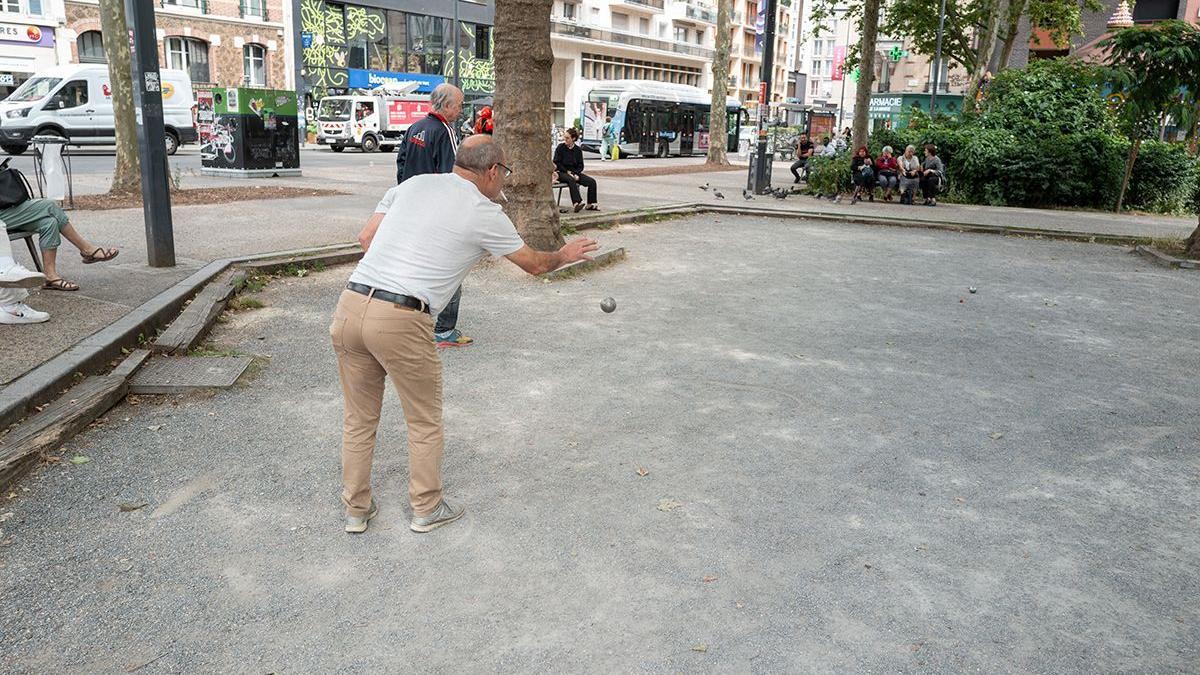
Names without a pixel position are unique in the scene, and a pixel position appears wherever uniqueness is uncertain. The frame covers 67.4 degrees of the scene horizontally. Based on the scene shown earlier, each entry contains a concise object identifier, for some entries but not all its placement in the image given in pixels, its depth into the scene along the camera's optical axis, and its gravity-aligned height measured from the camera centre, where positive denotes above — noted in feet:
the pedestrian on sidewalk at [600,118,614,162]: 128.25 -0.93
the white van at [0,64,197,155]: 83.51 +1.41
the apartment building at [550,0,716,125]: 208.44 +22.32
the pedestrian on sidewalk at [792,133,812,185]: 81.87 -1.57
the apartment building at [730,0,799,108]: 290.35 +27.75
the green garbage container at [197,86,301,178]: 63.52 -0.45
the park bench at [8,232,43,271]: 21.98 -2.94
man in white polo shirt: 11.75 -2.17
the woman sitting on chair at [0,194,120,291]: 21.98 -2.50
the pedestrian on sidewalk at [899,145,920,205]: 64.34 -2.47
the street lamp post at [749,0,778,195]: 69.36 +2.94
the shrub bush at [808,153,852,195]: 68.95 -2.82
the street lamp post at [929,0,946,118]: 95.86 +8.65
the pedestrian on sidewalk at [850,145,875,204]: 66.23 -2.39
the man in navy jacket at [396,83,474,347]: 24.18 -0.18
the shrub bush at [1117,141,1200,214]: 65.16 -2.41
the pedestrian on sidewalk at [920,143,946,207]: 64.23 -2.50
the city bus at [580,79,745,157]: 130.00 +2.78
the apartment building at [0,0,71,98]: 112.47 +10.38
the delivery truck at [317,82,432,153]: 115.24 +1.30
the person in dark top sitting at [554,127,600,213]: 50.88 -1.99
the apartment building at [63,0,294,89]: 129.90 +12.58
